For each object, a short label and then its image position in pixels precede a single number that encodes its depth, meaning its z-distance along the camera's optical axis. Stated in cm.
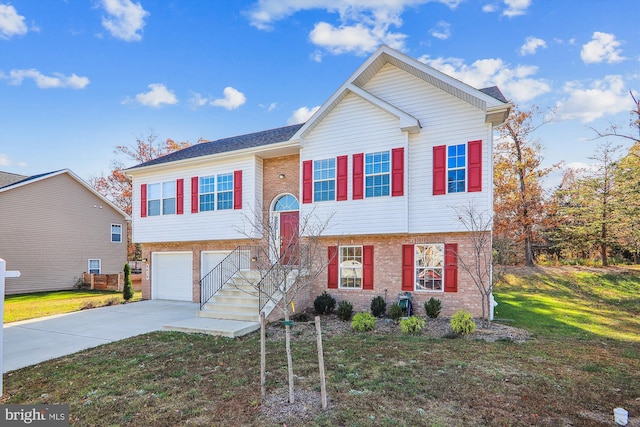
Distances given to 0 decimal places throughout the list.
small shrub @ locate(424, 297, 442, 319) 959
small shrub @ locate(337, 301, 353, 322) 977
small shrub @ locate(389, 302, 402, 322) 958
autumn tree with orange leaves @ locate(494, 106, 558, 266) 2023
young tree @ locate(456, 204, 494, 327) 923
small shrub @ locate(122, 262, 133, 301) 1513
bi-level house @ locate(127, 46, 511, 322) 972
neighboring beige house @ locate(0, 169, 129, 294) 1841
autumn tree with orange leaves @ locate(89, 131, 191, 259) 2778
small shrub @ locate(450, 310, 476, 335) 798
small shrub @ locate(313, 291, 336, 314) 1075
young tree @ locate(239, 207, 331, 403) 1050
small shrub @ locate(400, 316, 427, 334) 827
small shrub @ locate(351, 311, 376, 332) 857
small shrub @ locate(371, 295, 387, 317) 1023
